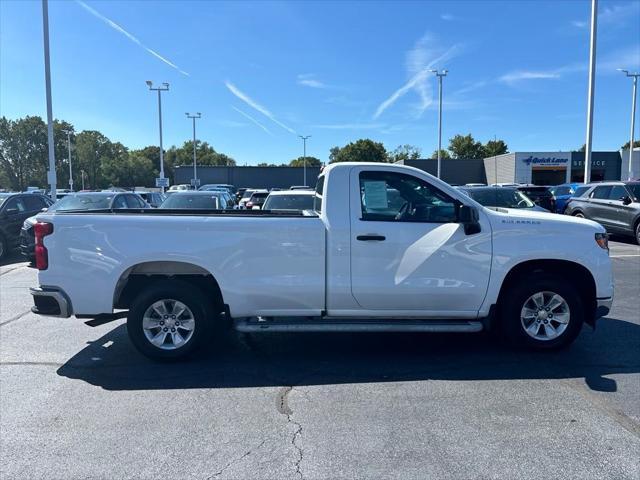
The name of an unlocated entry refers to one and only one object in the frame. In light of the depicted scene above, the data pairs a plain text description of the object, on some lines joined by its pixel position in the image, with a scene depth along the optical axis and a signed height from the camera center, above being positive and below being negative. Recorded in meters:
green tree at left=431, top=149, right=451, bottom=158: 91.84 +9.24
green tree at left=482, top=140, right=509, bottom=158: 92.62 +10.38
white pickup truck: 4.90 -0.64
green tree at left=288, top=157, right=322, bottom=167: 112.21 +10.30
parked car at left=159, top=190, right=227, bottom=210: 12.45 +0.06
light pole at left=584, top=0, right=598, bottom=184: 22.00 +5.59
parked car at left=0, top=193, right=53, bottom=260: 12.96 -0.30
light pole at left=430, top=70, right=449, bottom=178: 46.13 +7.57
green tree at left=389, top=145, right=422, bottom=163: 94.05 +9.79
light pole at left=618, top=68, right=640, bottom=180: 41.81 +8.53
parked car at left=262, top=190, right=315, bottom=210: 10.84 +0.07
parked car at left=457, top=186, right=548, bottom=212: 12.58 +0.16
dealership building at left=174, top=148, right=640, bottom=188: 55.00 +4.13
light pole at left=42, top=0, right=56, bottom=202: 18.25 +4.29
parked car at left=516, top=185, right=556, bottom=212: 18.61 +0.31
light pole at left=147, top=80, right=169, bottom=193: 42.16 +8.99
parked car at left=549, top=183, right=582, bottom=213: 22.17 +0.50
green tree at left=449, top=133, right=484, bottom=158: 92.19 +10.34
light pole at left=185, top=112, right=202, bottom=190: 57.97 +9.77
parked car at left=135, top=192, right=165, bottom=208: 23.19 +0.30
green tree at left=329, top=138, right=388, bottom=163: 76.07 +8.41
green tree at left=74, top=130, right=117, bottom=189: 91.50 +8.78
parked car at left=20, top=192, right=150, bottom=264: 11.11 +0.01
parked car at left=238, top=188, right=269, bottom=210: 24.76 +0.07
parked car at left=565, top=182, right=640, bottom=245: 14.38 -0.10
